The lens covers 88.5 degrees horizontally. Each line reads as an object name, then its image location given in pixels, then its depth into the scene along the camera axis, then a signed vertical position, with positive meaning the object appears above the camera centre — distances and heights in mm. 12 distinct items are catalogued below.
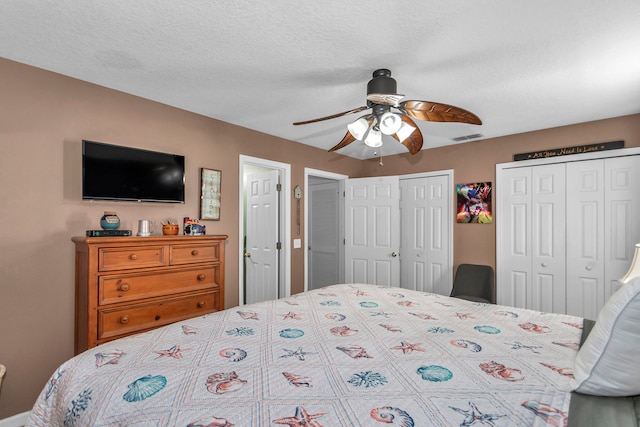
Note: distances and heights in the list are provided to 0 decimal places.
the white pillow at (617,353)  1050 -441
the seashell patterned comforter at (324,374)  980 -577
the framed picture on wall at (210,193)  3211 +243
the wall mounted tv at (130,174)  2439 +353
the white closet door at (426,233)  4301 -196
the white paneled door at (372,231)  4535 -170
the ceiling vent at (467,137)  3900 +1000
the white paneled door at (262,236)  4180 -241
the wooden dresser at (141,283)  2180 -489
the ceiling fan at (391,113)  2037 +693
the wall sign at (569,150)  3244 +734
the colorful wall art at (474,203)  4035 +205
